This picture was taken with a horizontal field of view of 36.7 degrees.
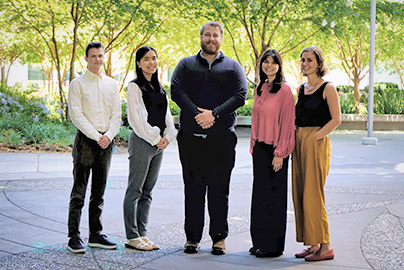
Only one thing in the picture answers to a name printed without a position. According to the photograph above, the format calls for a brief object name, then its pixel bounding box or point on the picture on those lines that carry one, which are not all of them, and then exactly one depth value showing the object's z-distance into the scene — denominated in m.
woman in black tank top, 5.30
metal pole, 15.68
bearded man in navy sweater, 5.52
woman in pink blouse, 5.31
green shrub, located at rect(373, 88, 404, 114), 21.70
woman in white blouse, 5.49
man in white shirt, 5.43
